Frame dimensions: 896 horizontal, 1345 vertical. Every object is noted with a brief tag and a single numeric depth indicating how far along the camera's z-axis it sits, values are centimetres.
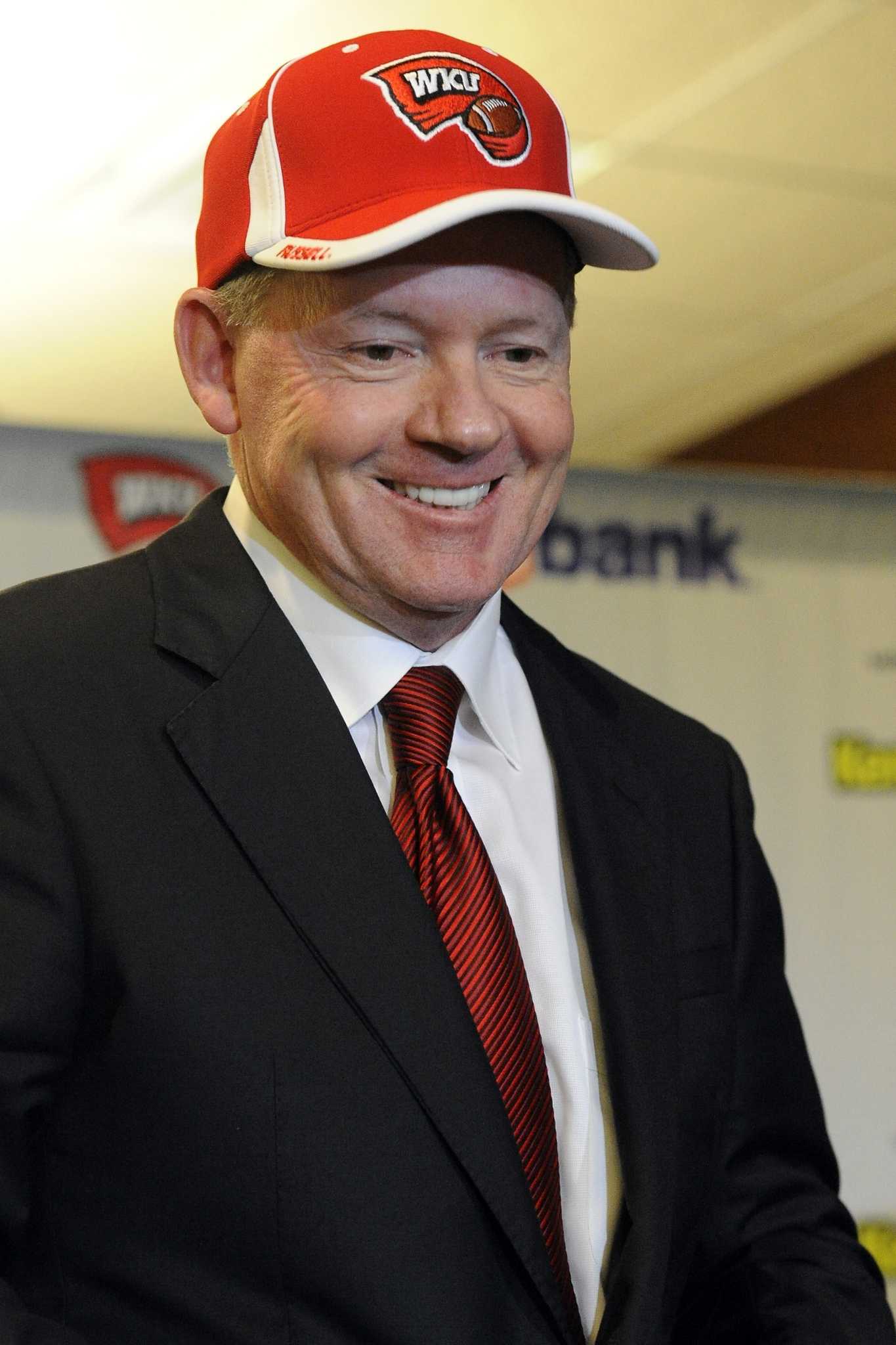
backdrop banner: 332
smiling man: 212
